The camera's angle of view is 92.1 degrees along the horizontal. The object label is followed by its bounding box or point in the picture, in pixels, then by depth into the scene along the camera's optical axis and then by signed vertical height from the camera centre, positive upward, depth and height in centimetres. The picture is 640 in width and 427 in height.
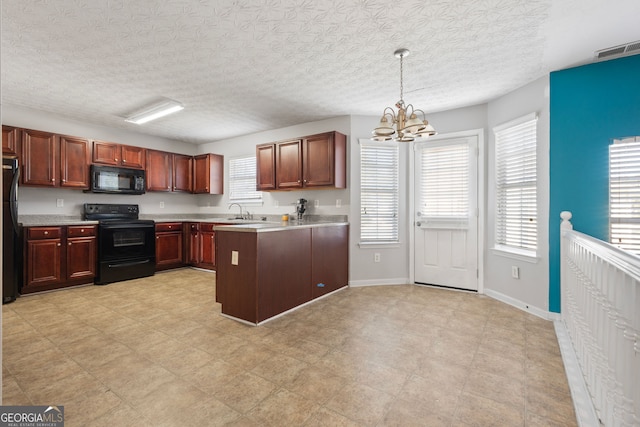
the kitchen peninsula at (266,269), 311 -63
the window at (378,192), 460 +29
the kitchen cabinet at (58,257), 404 -62
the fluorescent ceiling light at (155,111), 411 +140
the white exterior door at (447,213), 421 -3
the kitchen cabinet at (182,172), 595 +77
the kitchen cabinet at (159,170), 553 +76
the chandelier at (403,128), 257 +71
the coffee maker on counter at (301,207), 492 +7
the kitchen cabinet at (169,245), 541 -61
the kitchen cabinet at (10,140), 401 +94
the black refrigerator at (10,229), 374 -21
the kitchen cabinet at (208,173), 604 +76
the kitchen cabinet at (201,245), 553 -62
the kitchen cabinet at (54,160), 421 +75
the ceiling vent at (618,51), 273 +146
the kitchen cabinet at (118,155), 488 +95
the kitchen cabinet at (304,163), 439 +73
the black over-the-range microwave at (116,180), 481 +52
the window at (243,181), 581 +59
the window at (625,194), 284 +16
